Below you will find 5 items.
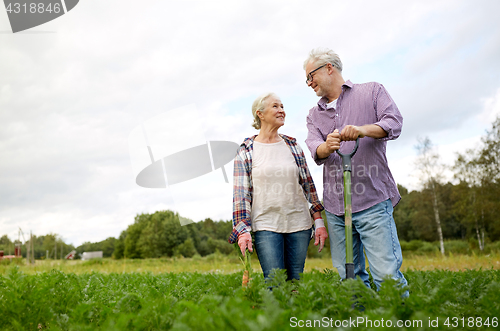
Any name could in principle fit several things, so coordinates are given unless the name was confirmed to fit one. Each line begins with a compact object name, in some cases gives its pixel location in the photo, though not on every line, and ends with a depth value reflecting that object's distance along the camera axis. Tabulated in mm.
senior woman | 3650
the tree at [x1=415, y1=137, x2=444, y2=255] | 30172
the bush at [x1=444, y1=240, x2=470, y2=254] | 28859
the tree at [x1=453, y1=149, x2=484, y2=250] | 27906
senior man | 3180
